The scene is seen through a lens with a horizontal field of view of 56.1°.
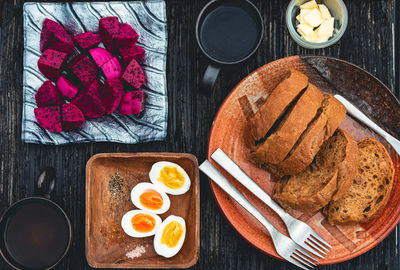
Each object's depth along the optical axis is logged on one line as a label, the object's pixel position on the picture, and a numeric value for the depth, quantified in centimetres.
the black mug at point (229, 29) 118
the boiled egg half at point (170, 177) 117
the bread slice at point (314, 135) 103
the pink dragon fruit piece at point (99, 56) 121
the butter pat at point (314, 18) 120
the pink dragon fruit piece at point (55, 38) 122
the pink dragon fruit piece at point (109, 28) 119
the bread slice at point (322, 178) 106
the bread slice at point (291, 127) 102
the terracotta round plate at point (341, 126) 116
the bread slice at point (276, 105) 104
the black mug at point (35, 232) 115
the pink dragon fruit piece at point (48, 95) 123
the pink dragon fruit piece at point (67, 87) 122
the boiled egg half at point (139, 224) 119
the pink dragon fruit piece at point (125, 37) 120
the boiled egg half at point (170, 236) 116
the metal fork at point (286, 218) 114
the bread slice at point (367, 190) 113
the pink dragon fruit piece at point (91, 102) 120
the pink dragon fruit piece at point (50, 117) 121
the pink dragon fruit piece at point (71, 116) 119
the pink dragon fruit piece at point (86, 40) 122
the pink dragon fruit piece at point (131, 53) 122
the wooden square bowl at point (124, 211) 115
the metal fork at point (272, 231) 113
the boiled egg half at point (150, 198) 120
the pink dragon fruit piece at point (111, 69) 121
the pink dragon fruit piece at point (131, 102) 120
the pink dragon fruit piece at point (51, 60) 120
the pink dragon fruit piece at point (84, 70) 121
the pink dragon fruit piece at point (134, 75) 120
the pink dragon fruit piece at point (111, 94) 118
